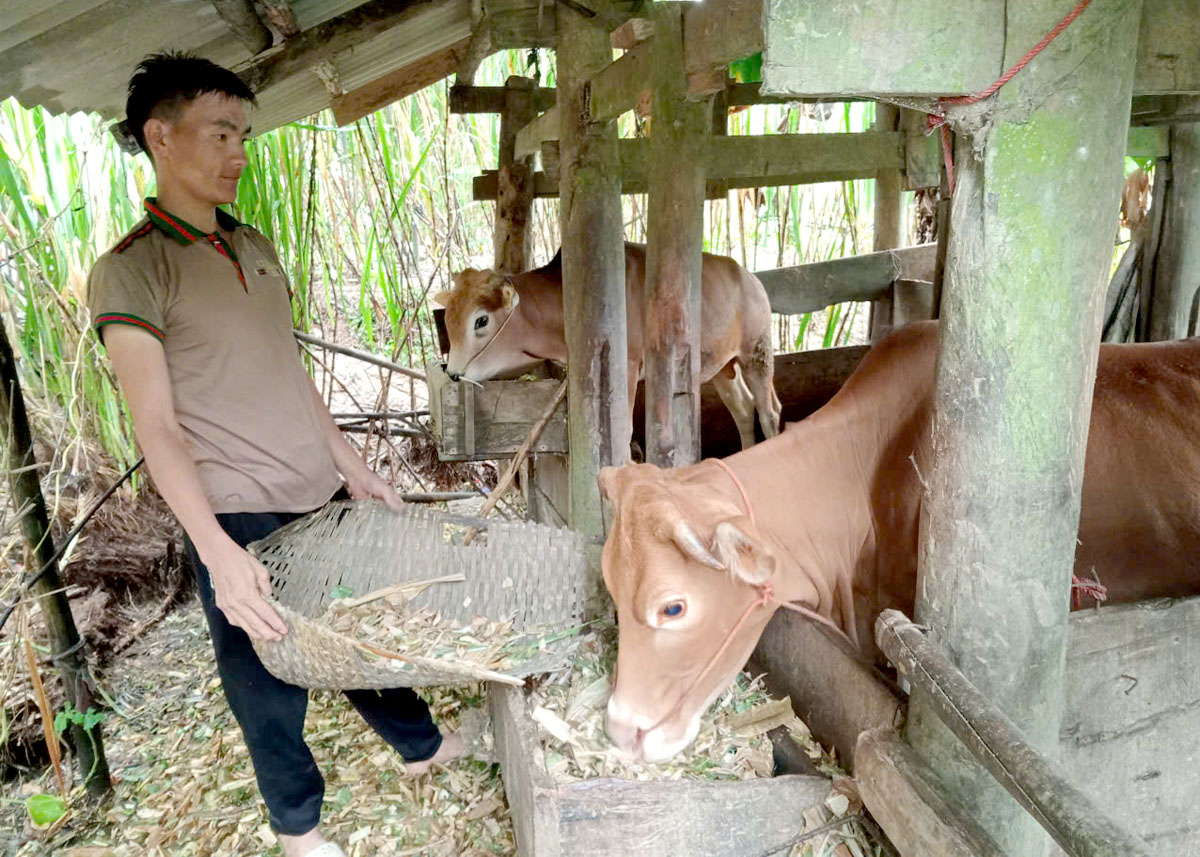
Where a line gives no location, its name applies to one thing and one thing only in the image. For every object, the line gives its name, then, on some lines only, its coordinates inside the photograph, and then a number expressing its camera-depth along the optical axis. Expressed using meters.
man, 2.65
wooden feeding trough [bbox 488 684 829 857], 2.30
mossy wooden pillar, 1.68
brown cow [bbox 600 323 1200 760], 2.61
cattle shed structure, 1.65
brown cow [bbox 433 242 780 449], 5.88
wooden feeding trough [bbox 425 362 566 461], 4.75
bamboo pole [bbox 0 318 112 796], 3.54
